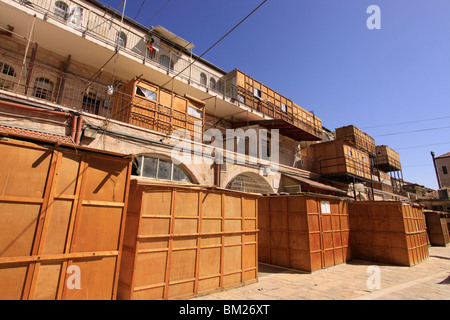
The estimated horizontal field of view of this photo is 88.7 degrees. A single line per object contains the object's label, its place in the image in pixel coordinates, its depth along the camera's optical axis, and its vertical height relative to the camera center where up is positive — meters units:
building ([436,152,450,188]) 43.81 +9.76
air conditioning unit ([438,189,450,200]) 25.50 +2.72
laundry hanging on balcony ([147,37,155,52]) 13.05 +9.52
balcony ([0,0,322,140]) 8.84 +6.97
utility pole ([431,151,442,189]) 42.86 +8.84
